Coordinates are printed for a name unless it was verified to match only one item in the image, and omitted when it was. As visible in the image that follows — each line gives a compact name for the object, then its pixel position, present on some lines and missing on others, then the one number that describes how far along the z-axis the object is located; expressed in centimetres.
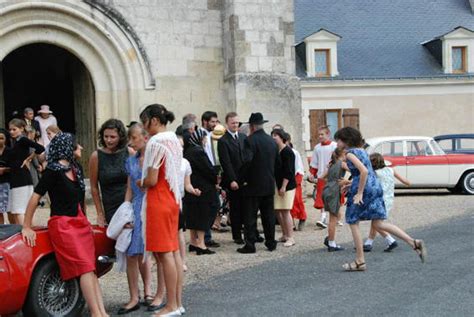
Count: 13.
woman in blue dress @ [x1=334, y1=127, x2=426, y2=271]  789
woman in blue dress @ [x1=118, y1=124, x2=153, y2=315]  624
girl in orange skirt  593
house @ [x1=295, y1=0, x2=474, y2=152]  2912
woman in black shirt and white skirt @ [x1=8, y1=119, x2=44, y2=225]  911
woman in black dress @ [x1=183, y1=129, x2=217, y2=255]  933
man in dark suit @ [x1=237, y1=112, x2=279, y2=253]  941
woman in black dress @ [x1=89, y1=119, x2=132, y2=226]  652
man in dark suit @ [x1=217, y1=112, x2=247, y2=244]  952
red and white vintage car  1772
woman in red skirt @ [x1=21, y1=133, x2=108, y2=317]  566
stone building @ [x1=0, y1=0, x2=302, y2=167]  1280
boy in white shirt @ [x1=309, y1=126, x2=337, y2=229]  1176
